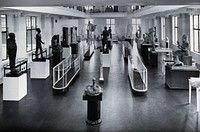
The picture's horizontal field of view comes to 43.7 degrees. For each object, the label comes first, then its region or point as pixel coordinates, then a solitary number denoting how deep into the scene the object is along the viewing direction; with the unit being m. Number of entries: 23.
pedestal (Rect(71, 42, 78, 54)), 21.73
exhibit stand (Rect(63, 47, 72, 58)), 19.44
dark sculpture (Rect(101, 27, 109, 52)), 16.88
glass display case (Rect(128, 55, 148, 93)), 9.73
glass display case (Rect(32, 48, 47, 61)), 16.32
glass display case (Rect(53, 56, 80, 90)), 10.14
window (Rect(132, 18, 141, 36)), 40.02
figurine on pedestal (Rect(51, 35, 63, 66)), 16.30
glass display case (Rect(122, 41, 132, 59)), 18.09
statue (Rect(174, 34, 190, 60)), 13.52
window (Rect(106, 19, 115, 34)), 40.56
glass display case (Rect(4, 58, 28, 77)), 8.85
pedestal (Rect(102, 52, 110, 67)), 15.71
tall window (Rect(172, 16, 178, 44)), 23.47
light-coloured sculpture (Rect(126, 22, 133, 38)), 38.55
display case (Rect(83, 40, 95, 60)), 19.48
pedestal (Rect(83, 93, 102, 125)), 6.43
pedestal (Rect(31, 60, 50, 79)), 12.38
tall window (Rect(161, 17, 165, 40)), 29.25
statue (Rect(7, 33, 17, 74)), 8.62
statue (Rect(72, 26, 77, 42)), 25.44
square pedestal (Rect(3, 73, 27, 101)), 8.74
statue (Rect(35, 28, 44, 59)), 12.59
